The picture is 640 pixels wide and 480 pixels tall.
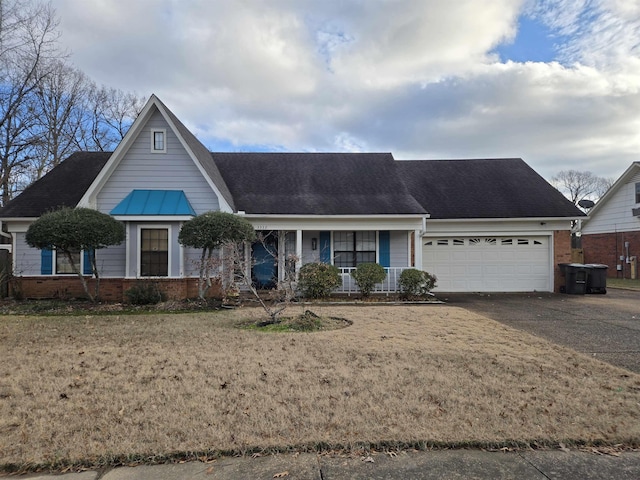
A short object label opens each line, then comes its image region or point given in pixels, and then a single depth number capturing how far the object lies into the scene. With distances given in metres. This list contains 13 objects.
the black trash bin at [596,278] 14.67
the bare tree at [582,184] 53.62
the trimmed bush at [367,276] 13.14
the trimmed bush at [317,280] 12.77
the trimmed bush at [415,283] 13.03
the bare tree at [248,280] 8.49
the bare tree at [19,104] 18.39
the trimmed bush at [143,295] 11.64
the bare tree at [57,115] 24.66
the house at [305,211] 12.73
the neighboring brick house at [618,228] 21.25
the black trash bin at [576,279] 14.70
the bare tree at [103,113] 28.03
